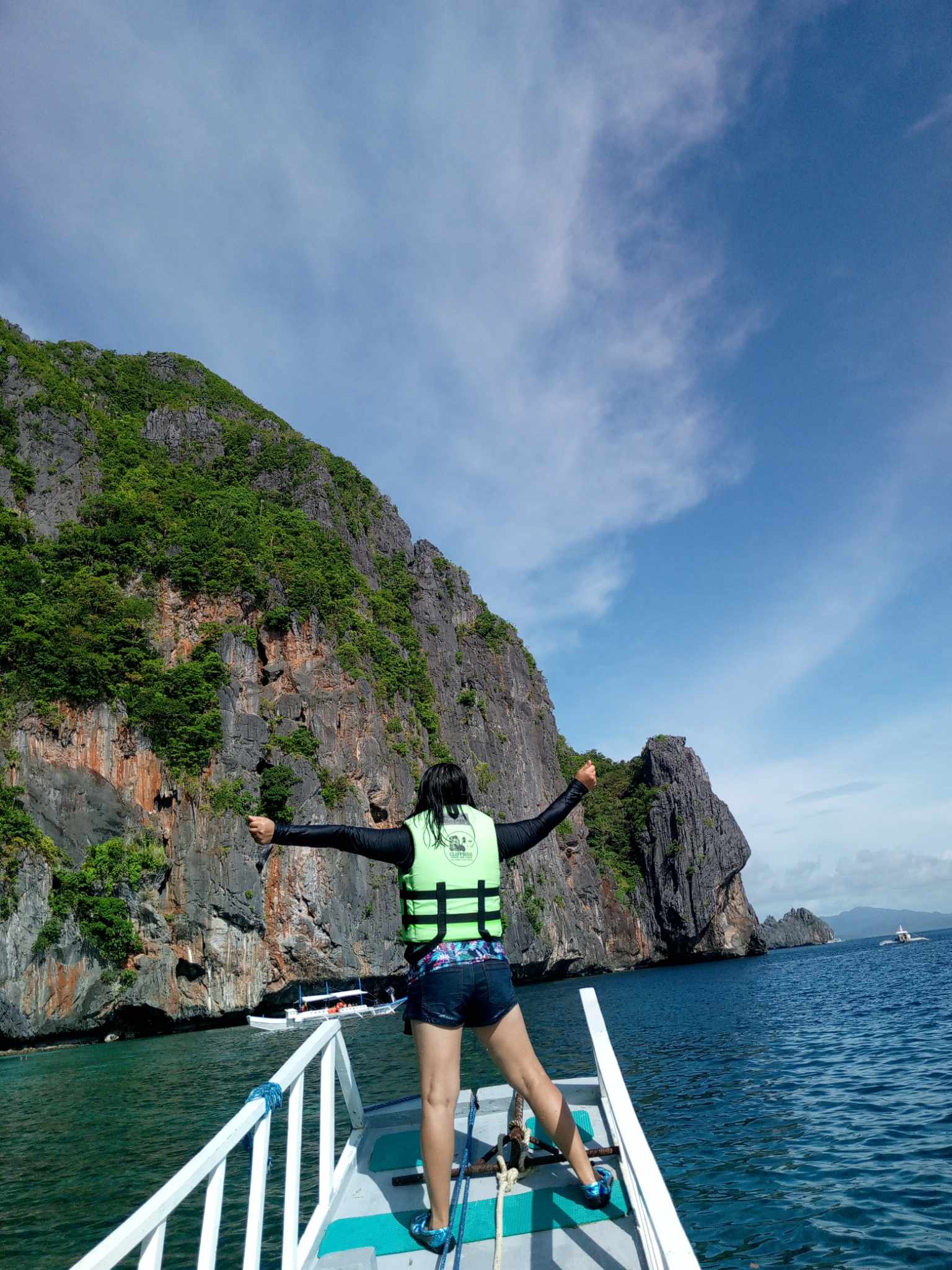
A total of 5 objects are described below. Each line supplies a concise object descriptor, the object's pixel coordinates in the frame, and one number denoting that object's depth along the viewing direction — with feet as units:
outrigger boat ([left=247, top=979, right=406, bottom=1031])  104.83
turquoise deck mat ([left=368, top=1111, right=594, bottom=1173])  13.35
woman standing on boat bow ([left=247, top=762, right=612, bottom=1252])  9.99
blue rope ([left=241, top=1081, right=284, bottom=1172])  9.51
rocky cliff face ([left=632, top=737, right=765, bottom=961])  236.43
